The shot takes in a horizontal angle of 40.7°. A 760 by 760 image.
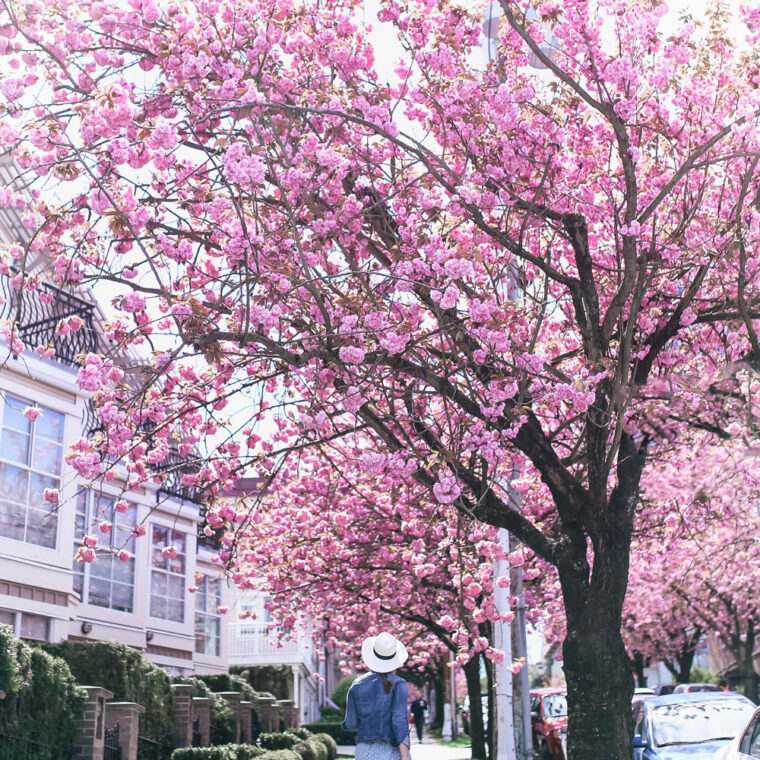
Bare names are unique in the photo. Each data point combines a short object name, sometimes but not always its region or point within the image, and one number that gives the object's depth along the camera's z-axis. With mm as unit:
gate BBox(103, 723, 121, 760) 13055
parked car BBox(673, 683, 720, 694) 33312
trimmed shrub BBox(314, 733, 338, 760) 22278
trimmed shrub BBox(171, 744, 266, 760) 14047
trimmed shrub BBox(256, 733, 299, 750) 19062
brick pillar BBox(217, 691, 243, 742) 19920
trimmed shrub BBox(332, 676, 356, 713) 43681
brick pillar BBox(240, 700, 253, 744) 20291
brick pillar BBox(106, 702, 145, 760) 13008
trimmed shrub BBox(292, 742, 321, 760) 17253
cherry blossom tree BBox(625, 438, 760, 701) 17766
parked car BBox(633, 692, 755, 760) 11984
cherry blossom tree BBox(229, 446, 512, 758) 14688
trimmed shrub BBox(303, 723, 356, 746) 32562
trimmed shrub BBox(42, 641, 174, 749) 14680
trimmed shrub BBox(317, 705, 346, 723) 36719
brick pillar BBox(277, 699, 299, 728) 25250
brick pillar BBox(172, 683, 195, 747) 16469
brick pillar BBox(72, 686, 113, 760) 11891
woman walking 7680
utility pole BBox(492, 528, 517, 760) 13266
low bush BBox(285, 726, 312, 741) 22453
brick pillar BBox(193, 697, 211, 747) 17781
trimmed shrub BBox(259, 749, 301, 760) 14273
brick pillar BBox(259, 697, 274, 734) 22750
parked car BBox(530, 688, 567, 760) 18359
